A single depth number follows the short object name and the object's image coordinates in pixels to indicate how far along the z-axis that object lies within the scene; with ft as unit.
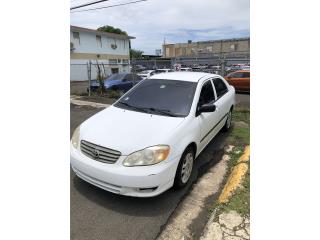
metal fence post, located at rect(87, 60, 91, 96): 40.66
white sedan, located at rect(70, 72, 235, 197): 9.30
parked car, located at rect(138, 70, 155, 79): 57.82
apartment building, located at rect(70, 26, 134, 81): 85.15
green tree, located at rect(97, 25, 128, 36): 154.10
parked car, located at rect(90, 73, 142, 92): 40.65
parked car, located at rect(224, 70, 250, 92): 44.42
